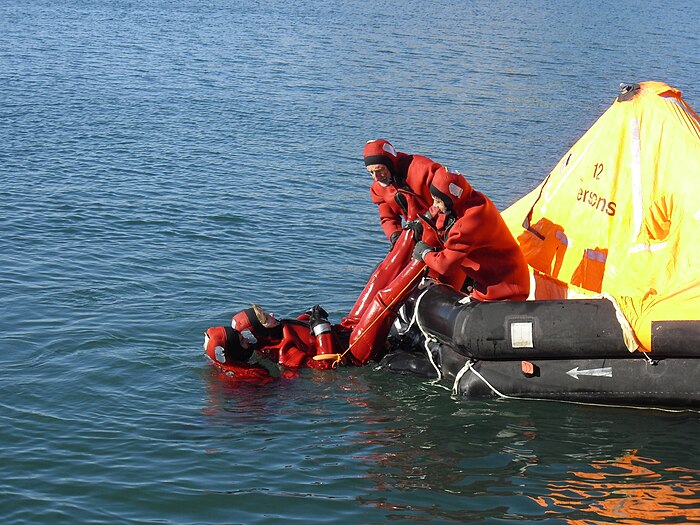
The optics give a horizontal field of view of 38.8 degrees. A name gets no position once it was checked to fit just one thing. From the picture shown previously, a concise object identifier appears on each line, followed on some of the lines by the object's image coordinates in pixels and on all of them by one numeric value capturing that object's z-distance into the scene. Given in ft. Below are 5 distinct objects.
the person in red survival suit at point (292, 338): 30.22
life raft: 25.86
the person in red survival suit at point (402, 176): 29.96
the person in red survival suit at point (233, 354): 29.22
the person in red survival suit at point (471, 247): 27.58
